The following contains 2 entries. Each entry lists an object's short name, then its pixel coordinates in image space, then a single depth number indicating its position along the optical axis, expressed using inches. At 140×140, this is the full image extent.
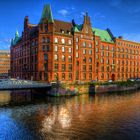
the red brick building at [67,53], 4372.5
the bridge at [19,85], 3366.1
